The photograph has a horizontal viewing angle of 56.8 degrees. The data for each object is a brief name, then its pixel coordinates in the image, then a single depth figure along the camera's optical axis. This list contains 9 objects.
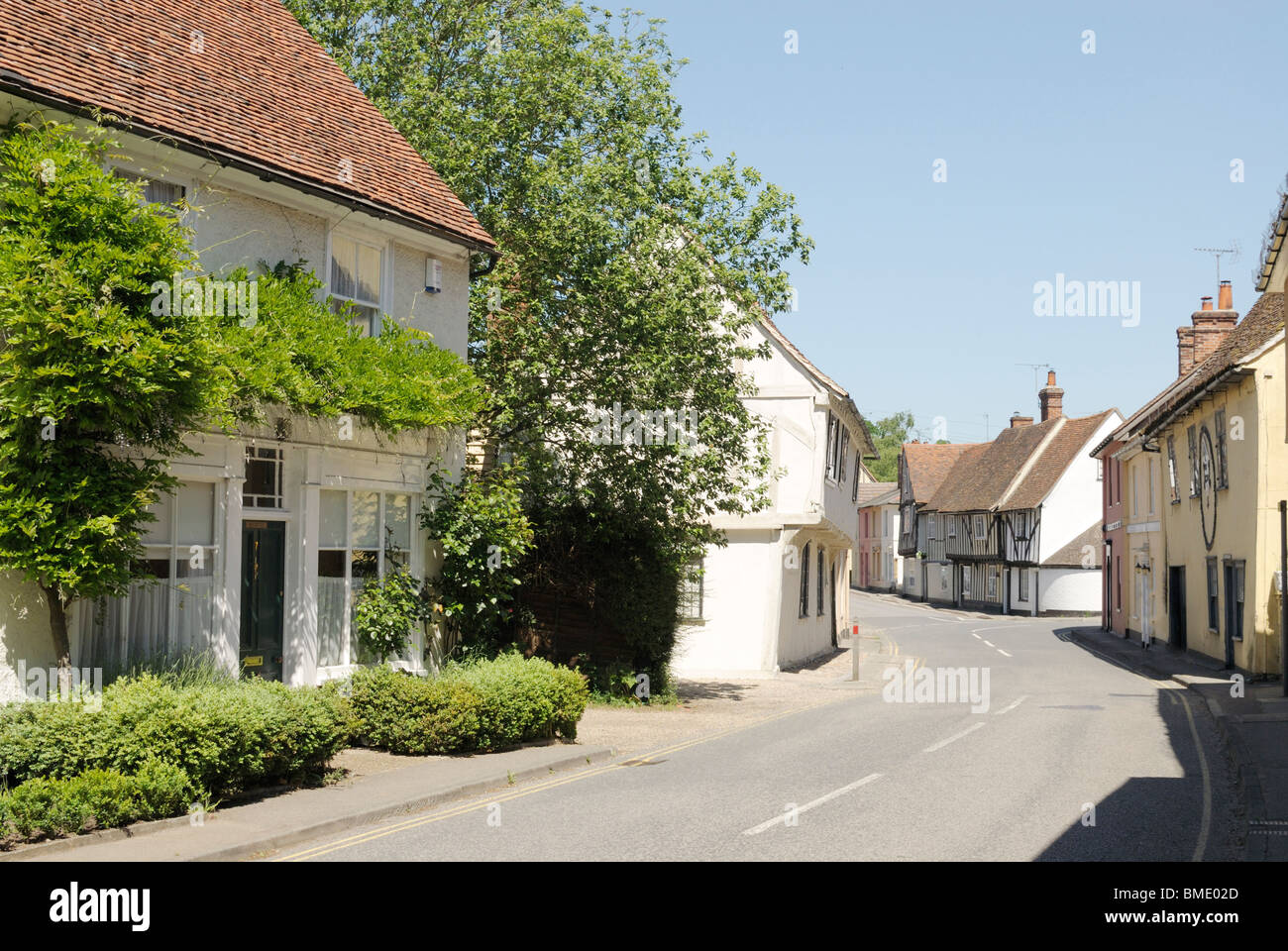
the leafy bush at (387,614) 15.14
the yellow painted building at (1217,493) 24.23
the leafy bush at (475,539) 16.06
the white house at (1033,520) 59.19
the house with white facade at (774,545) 26.05
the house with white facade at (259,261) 12.21
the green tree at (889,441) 128.76
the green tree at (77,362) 10.07
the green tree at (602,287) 18.95
